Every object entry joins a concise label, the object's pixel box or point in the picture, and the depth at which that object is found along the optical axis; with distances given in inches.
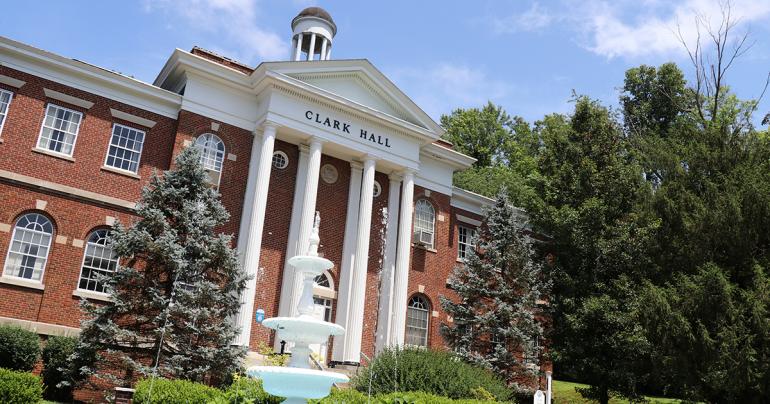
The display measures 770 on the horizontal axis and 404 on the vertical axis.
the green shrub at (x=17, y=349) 625.6
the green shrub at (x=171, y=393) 507.5
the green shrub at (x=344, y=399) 524.4
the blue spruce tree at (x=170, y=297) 646.5
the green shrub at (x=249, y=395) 511.8
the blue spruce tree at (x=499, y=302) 948.6
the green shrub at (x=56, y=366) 661.3
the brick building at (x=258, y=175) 768.9
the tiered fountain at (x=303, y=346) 378.0
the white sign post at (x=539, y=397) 710.5
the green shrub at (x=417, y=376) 676.7
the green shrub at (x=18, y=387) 491.2
